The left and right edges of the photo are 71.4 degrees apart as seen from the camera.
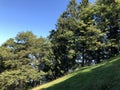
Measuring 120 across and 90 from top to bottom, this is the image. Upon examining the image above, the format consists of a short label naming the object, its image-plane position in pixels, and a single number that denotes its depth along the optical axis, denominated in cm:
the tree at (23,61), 1548
